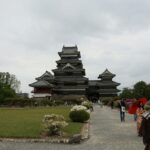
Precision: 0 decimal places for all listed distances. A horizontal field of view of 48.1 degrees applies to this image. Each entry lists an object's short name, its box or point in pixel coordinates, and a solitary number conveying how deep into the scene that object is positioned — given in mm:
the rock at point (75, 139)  7403
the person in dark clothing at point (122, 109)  13902
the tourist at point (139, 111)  8624
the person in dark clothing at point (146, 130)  3454
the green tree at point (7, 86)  37002
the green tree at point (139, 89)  36404
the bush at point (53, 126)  8227
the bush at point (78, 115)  12346
